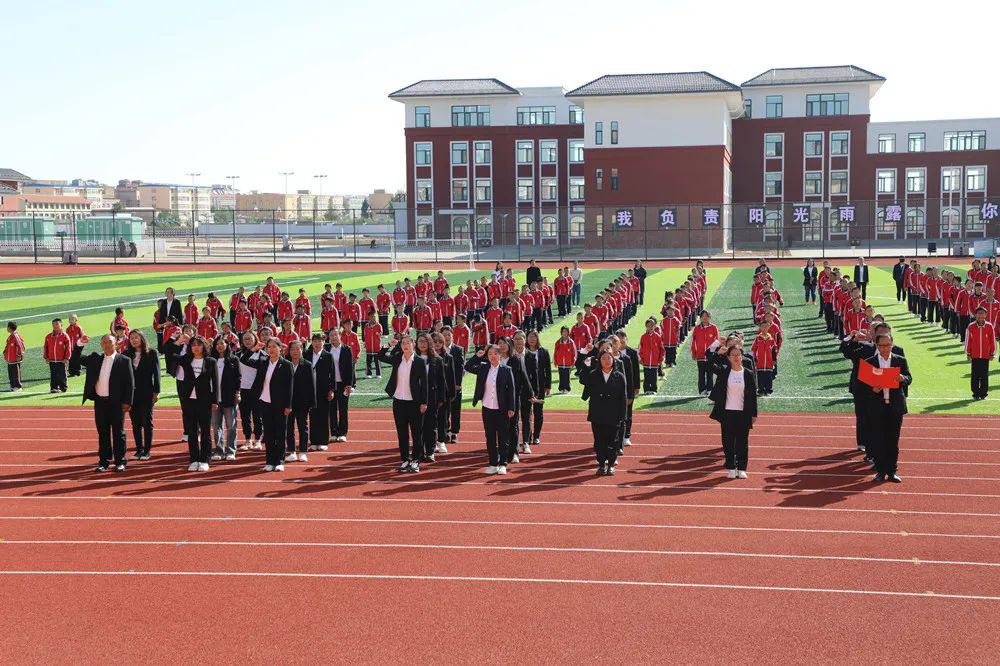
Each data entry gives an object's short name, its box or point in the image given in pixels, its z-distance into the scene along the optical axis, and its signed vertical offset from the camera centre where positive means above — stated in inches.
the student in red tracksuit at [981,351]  671.8 -68.6
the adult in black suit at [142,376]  515.8 -59.1
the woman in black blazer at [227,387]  510.6 -65.2
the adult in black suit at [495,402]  480.7 -70.3
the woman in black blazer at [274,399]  485.1 -68.2
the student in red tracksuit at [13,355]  773.9 -71.0
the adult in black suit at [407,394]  479.5 -66.0
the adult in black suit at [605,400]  473.7 -68.9
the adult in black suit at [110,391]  498.6 -64.9
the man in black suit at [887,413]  457.7 -74.7
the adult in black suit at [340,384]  557.6 -71.0
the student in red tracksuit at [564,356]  713.6 -73.3
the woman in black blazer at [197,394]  498.3 -66.7
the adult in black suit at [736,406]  463.2 -71.5
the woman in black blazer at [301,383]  498.0 -62.1
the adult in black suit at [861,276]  1211.1 -30.6
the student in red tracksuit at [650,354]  717.9 -72.8
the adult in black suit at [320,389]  531.2 -69.9
